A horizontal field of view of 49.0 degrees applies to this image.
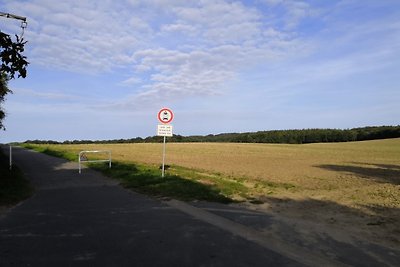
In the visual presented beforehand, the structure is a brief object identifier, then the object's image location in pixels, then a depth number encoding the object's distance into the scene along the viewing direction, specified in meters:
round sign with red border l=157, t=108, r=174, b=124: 17.30
